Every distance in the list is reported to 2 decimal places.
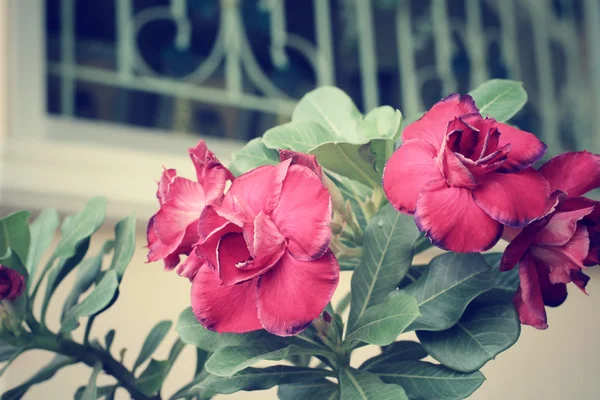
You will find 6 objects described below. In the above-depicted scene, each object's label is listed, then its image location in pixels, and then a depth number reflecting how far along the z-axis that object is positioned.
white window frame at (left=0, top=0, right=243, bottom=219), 1.15
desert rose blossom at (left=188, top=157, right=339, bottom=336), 0.39
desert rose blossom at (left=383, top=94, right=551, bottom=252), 0.40
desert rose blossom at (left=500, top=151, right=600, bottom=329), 0.43
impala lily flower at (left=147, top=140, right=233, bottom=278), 0.44
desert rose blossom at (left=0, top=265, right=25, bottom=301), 0.55
